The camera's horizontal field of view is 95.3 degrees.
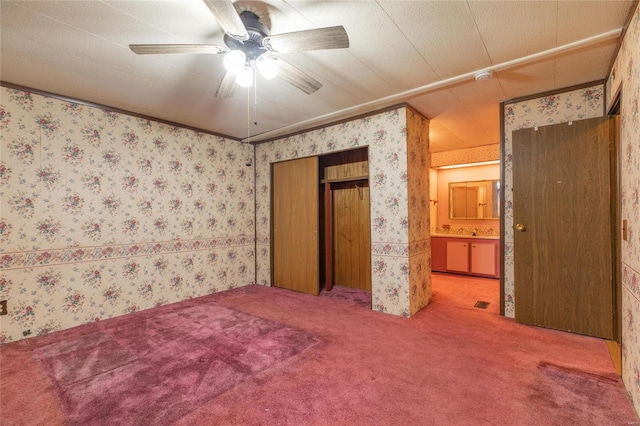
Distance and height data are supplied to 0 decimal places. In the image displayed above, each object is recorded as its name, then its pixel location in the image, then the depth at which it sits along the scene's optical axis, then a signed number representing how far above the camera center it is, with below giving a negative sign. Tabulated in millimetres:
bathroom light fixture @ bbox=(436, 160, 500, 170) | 5482 +928
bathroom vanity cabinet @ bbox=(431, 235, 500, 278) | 5168 -807
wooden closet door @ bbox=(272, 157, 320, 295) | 4414 -183
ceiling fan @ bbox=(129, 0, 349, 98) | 1547 +1003
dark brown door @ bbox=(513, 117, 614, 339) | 2674 -165
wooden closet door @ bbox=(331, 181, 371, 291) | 4684 -381
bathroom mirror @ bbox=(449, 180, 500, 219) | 5641 +239
